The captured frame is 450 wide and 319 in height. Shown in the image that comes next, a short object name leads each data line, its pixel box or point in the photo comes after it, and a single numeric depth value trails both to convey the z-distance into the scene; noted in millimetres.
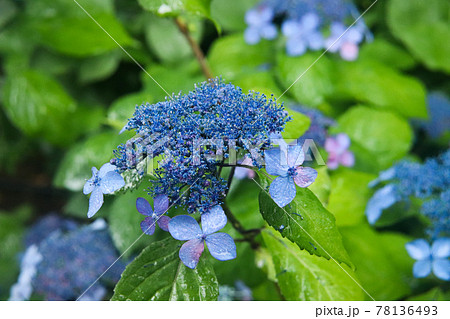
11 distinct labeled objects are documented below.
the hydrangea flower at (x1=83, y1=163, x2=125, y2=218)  264
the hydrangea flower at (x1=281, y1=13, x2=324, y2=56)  477
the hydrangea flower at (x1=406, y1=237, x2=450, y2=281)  366
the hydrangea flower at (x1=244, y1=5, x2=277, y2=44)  507
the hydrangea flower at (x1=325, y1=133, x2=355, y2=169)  425
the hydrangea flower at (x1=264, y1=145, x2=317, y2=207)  261
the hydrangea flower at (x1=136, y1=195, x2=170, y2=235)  263
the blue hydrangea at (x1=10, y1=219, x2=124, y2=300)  395
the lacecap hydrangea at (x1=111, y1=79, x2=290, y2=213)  254
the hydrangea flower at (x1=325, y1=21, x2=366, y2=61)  508
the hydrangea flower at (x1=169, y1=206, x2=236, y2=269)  262
